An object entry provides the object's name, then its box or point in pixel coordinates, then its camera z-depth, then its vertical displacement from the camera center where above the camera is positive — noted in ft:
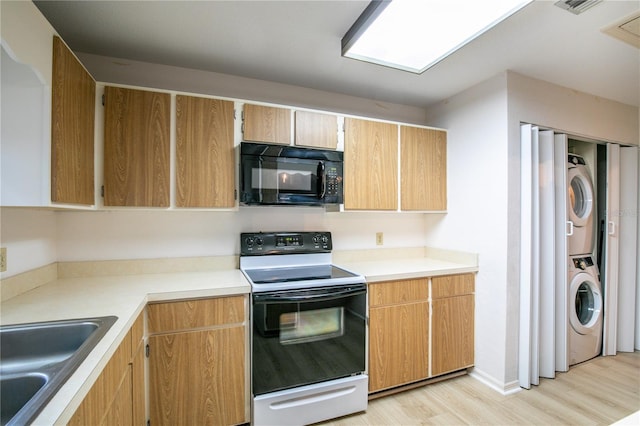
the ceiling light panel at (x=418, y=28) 4.35 +3.08
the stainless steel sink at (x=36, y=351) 3.01 -1.69
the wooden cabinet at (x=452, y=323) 7.41 -2.90
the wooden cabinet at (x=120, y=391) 2.72 -2.08
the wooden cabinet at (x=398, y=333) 6.76 -2.92
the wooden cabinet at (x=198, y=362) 5.21 -2.80
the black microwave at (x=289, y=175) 6.34 +0.82
